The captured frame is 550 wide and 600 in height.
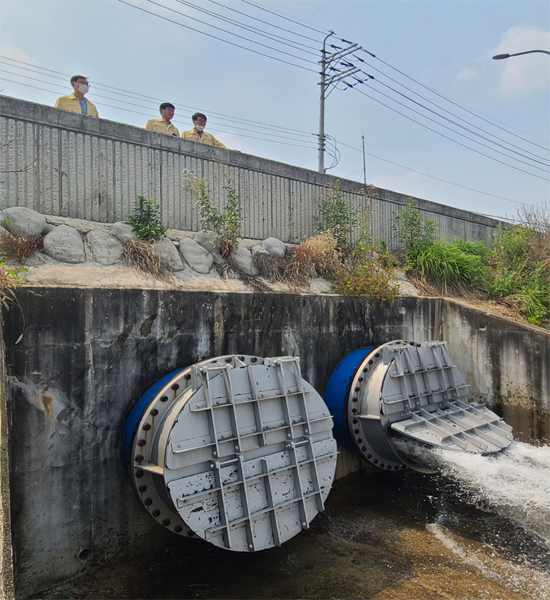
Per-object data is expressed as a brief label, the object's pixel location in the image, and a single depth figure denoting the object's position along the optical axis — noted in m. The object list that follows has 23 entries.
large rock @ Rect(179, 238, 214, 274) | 6.11
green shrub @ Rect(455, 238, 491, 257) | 11.22
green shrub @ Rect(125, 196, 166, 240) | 5.84
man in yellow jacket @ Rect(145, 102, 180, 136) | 7.66
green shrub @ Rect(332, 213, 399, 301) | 7.31
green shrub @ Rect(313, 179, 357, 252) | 8.48
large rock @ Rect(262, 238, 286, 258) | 7.33
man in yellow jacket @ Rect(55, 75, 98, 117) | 6.56
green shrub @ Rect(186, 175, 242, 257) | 6.59
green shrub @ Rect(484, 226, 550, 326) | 9.27
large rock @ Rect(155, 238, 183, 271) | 5.81
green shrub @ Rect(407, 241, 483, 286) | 9.58
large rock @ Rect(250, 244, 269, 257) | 7.04
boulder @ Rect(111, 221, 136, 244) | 5.72
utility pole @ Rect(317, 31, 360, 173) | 15.69
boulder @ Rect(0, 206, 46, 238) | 4.95
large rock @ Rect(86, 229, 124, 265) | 5.40
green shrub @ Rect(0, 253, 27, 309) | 4.00
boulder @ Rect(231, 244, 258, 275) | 6.60
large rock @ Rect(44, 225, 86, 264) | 5.07
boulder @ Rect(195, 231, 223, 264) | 6.53
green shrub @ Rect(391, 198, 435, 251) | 10.23
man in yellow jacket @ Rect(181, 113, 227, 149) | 8.07
